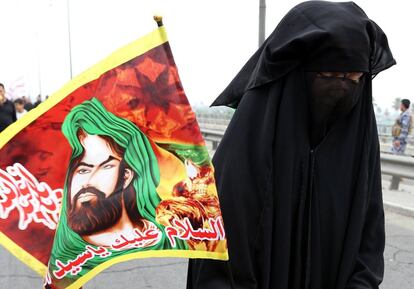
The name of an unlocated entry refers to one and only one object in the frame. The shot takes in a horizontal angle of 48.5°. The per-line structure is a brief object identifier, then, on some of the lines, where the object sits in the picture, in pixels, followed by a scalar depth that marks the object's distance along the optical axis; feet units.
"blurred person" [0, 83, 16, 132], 27.02
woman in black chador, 4.81
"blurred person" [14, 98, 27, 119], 40.47
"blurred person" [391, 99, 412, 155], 35.35
